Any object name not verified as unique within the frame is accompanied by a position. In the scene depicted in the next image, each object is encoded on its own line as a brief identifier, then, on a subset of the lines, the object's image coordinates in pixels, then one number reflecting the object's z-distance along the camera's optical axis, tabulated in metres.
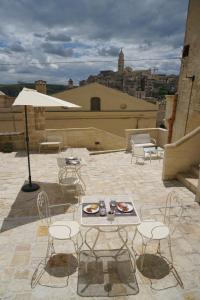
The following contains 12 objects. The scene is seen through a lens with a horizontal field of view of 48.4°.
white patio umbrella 5.86
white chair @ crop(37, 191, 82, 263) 3.74
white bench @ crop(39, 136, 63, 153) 10.92
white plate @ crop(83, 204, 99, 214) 3.93
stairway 6.69
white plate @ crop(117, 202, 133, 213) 3.97
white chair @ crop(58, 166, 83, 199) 6.33
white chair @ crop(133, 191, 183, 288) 3.76
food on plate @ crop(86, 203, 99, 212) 3.99
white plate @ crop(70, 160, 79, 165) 7.26
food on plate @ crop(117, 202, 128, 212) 4.01
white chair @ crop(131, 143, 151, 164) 9.62
